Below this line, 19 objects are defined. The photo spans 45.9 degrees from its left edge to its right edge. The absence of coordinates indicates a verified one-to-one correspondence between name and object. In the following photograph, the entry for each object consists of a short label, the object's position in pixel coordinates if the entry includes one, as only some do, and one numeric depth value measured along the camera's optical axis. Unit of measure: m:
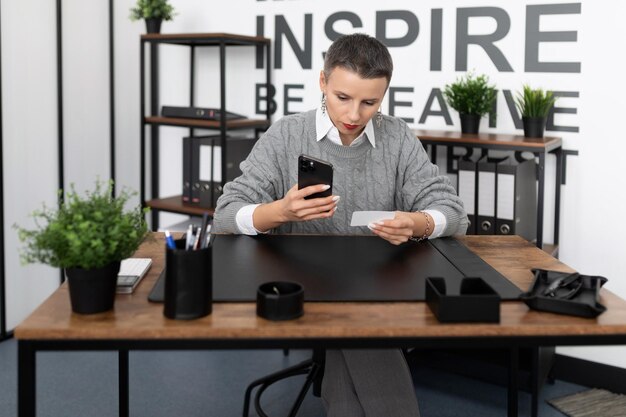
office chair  2.37
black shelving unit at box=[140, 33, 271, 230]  3.29
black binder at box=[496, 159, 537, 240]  2.74
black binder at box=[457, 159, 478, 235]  2.83
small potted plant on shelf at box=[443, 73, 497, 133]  2.91
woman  1.79
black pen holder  1.29
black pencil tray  1.35
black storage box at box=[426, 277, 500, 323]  1.30
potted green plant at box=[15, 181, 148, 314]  1.29
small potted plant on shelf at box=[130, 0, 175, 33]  3.54
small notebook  1.46
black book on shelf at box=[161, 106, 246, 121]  3.42
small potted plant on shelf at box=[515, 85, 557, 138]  2.80
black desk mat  1.45
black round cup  1.29
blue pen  1.32
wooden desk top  1.25
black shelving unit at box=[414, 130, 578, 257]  2.67
